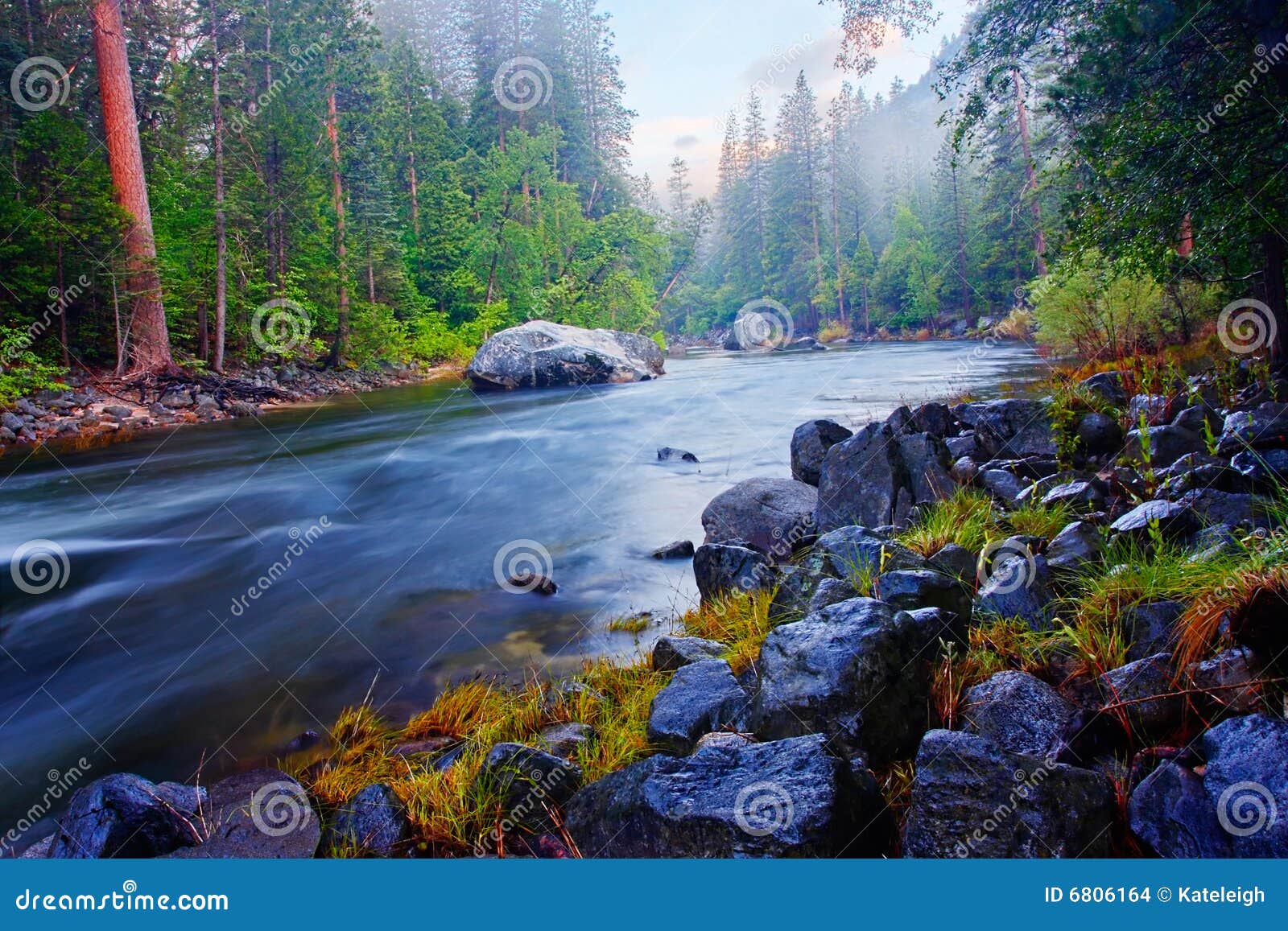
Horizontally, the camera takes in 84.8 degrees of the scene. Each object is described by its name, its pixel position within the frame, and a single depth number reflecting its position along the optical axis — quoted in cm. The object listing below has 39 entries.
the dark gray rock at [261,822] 285
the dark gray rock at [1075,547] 379
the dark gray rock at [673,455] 1149
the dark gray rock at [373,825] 285
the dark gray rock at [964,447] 732
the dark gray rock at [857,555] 402
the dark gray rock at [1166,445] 538
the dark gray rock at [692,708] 327
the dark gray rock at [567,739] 343
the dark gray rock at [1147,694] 259
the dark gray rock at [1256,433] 481
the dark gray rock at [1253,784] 204
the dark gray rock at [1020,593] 353
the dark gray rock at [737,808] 228
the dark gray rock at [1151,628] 292
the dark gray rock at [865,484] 624
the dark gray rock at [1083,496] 479
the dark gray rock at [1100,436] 645
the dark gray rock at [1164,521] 374
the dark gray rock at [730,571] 526
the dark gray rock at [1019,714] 268
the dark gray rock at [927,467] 618
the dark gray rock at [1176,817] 210
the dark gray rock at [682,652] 422
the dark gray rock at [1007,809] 219
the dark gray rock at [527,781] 289
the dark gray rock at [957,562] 405
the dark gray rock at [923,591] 351
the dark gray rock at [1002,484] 580
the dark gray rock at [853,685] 289
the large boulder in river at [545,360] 2195
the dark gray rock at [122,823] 280
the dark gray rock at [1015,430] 706
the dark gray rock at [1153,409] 643
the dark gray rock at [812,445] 807
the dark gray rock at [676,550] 693
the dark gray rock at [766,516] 642
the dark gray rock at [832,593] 377
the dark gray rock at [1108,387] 779
